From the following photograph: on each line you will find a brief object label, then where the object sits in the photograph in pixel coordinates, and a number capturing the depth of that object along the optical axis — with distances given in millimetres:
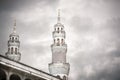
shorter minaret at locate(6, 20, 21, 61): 63000
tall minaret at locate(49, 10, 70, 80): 54188
